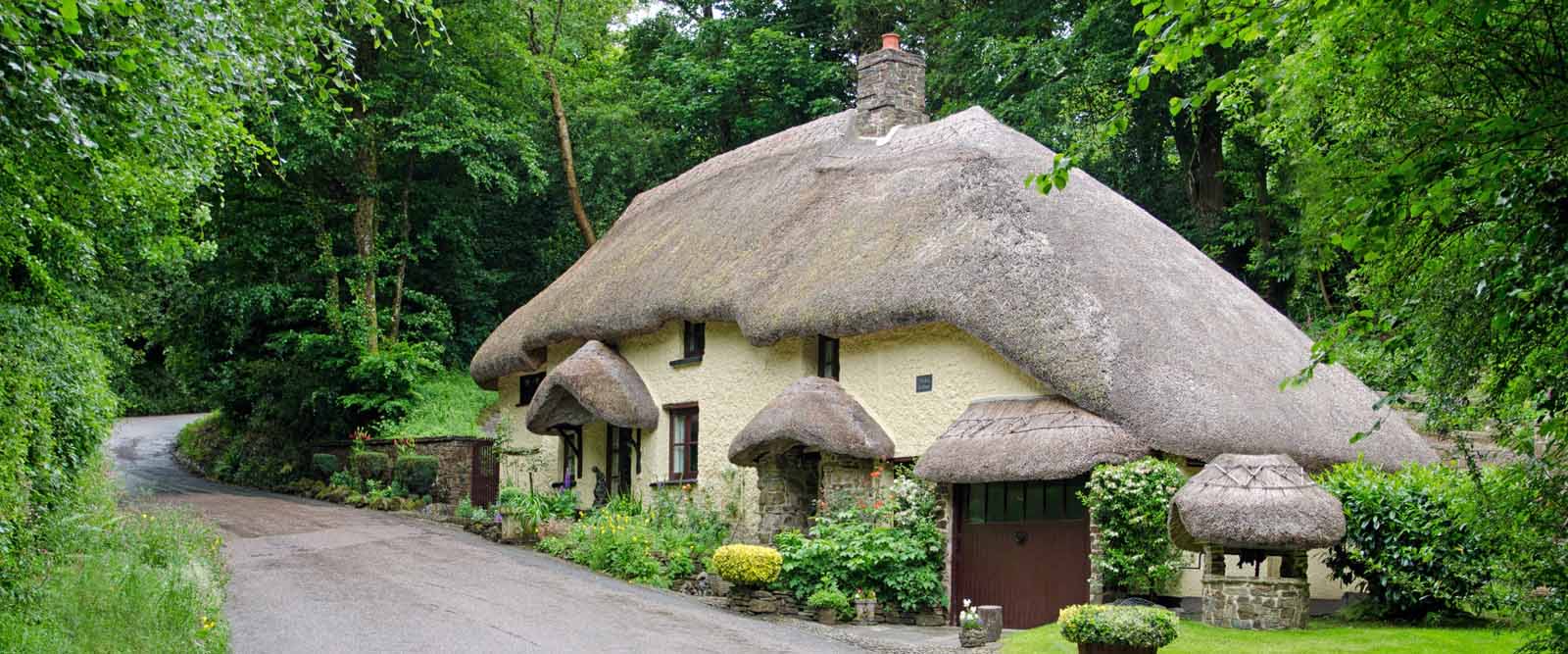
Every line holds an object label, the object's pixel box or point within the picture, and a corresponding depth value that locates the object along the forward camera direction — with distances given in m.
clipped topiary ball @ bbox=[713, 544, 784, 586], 15.90
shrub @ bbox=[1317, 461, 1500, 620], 13.35
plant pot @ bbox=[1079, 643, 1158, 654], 11.65
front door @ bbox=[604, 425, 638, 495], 22.83
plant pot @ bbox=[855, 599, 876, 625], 15.83
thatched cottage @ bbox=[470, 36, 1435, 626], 16.16
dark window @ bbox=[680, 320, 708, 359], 21.67
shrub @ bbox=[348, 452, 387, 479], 25.28
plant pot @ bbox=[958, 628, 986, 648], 14.01
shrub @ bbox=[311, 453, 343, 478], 26.72
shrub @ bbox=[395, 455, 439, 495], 24.27
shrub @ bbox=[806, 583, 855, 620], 15.62
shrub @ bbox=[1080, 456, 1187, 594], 14.90
